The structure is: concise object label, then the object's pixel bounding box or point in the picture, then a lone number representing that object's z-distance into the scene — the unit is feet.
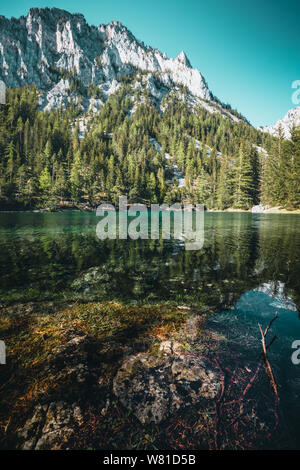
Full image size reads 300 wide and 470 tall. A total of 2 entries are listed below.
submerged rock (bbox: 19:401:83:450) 9.46
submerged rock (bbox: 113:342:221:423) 11.65
